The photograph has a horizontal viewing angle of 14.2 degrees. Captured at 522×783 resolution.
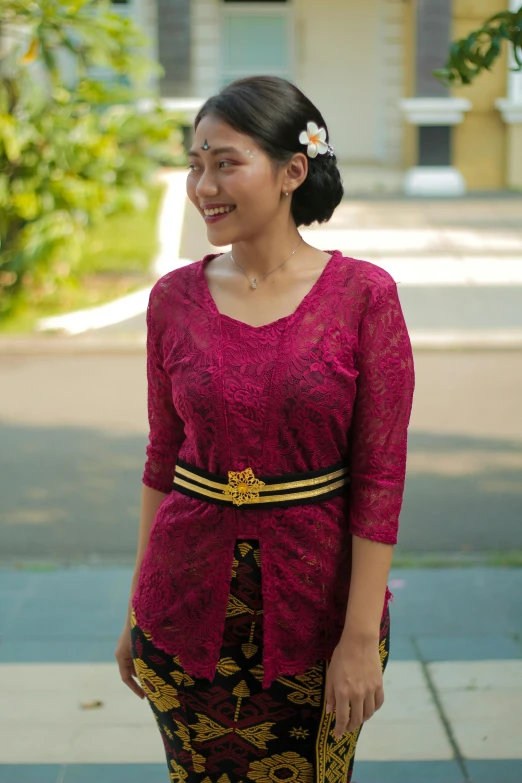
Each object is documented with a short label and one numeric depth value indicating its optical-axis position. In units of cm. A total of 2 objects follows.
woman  362
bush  1890
